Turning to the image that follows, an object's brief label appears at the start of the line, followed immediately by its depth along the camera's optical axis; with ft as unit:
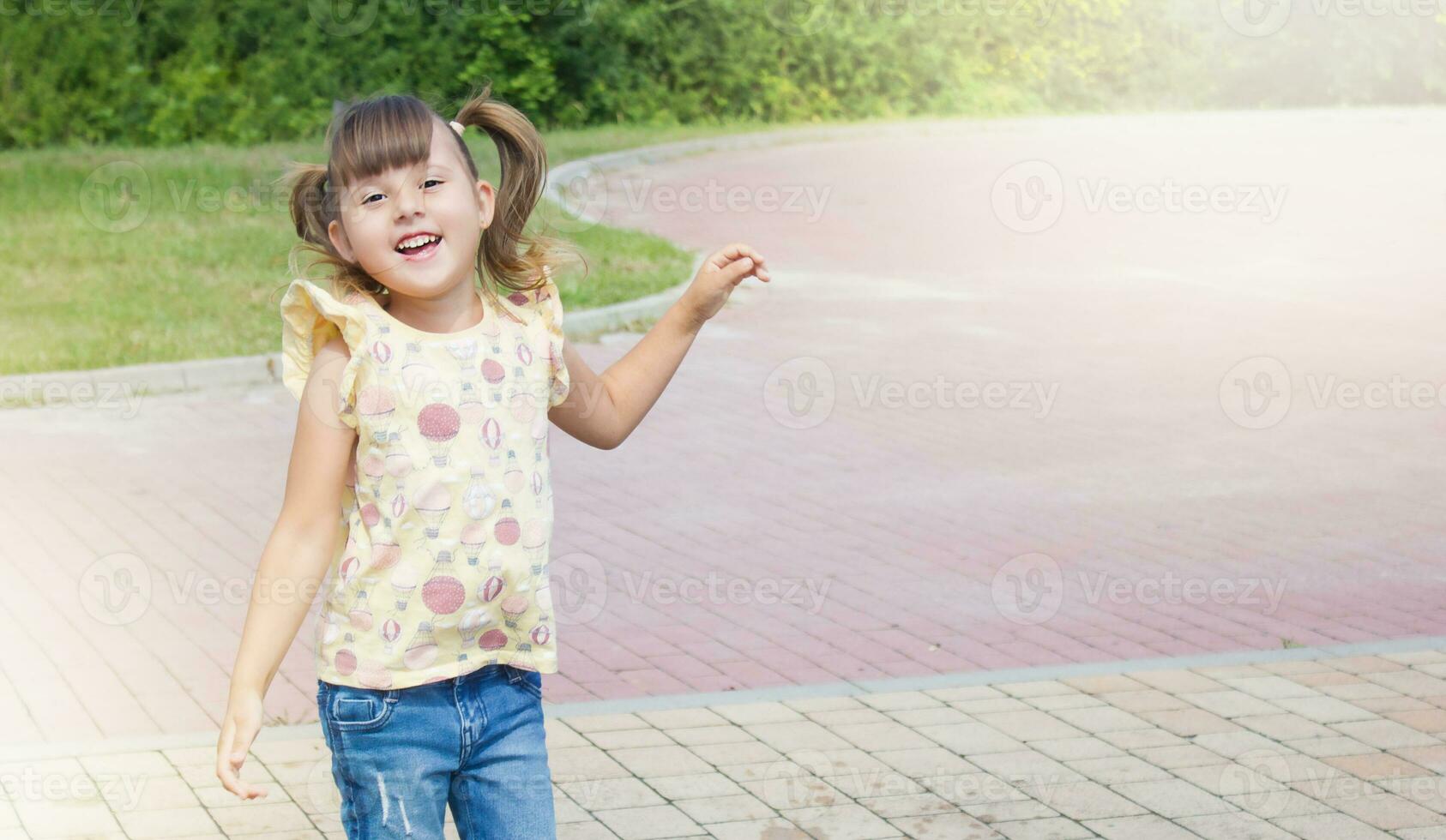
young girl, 8.72
